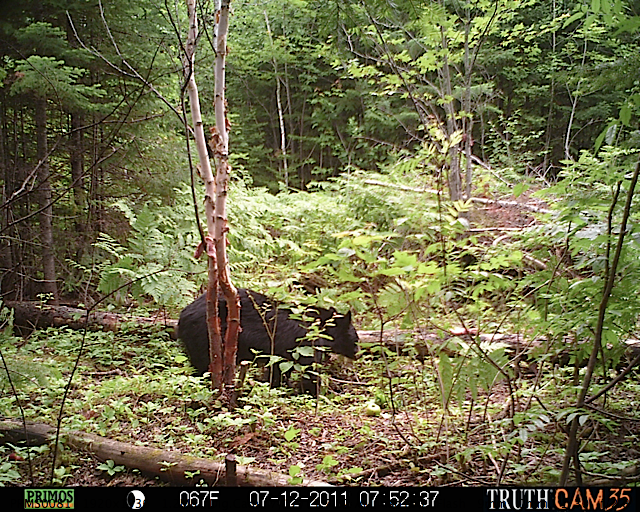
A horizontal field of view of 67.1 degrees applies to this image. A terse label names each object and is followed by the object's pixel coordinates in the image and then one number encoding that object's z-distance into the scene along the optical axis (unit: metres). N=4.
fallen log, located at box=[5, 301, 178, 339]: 5.95
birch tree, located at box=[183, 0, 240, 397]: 3.91
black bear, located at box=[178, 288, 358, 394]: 4.52
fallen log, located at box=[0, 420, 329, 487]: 2.65
